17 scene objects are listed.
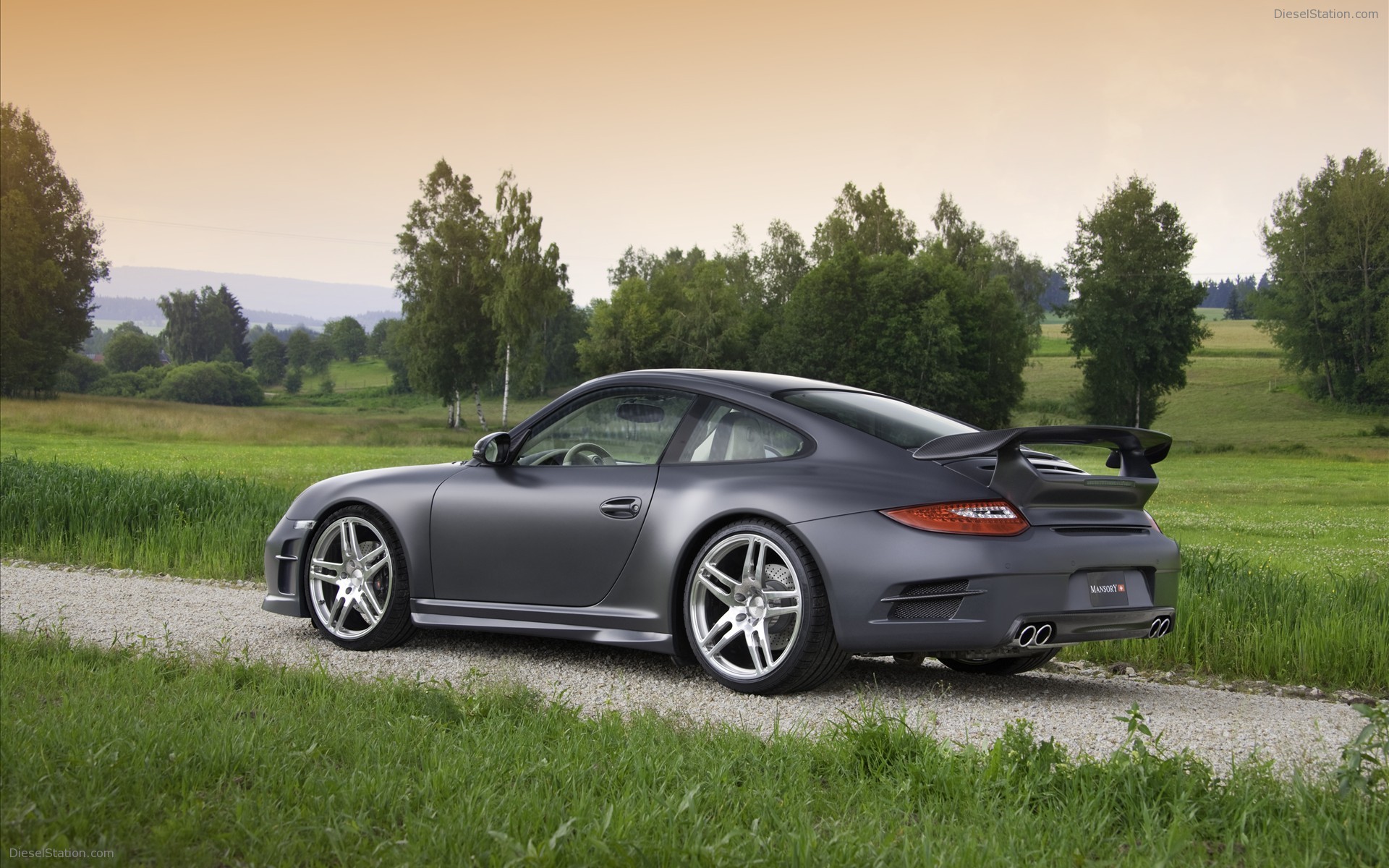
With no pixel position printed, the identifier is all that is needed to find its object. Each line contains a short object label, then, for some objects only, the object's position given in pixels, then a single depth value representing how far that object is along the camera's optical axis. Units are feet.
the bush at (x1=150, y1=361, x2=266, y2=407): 408.26
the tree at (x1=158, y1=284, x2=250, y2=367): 513.45
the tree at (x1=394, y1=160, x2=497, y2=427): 231.09
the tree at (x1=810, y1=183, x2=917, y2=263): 275.39
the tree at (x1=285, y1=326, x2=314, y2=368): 517.96
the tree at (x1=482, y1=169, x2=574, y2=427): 213.66
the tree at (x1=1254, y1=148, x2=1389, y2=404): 232.32
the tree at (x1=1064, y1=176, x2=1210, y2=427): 234.17
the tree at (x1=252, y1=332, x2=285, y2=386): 503.61
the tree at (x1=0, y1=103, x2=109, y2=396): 222.48
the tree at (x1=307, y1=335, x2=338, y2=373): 511.81
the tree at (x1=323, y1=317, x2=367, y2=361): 533.55
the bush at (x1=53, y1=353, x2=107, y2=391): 357.41
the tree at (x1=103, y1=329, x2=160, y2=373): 488.02
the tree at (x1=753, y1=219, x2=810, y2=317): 305.94
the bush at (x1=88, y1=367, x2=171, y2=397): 415.23
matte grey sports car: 15.84
